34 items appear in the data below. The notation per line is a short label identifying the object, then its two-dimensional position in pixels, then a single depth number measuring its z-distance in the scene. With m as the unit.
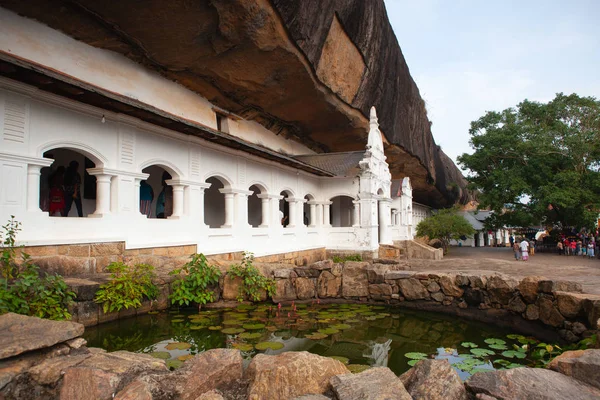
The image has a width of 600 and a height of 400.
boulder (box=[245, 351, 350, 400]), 3.02
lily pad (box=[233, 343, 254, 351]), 5.64
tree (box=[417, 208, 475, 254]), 22.20
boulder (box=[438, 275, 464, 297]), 8.32
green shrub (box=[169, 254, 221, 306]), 7.41
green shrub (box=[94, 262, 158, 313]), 6.23
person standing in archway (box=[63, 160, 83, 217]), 8.94
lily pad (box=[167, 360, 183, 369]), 4.78
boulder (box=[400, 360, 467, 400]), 2.87
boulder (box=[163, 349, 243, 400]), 3.06
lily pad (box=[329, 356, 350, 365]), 5.26
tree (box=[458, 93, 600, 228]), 19.83
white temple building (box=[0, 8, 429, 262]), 6.76
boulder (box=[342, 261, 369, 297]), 8.98
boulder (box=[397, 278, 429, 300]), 8.57
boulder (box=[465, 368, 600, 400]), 2.76
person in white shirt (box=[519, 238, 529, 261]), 17.37
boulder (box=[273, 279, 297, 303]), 8.45
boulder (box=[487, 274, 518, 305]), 7.59
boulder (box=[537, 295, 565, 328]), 6.36
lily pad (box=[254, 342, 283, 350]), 5.70
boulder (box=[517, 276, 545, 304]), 7.06
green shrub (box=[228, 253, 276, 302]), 8.04
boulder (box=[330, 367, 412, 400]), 2.74
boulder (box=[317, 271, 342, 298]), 8.91
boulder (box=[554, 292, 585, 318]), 5.98
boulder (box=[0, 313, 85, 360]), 3.18
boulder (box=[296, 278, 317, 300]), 8.73
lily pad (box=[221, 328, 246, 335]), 6.34
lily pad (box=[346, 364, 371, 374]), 4.84
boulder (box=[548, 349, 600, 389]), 2.96
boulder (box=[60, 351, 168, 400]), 2.91
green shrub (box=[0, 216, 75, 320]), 4.78
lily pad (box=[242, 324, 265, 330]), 6.67
